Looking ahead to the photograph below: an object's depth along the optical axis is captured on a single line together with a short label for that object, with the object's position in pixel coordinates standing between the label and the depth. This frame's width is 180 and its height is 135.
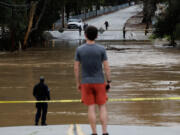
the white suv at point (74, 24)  77.06
